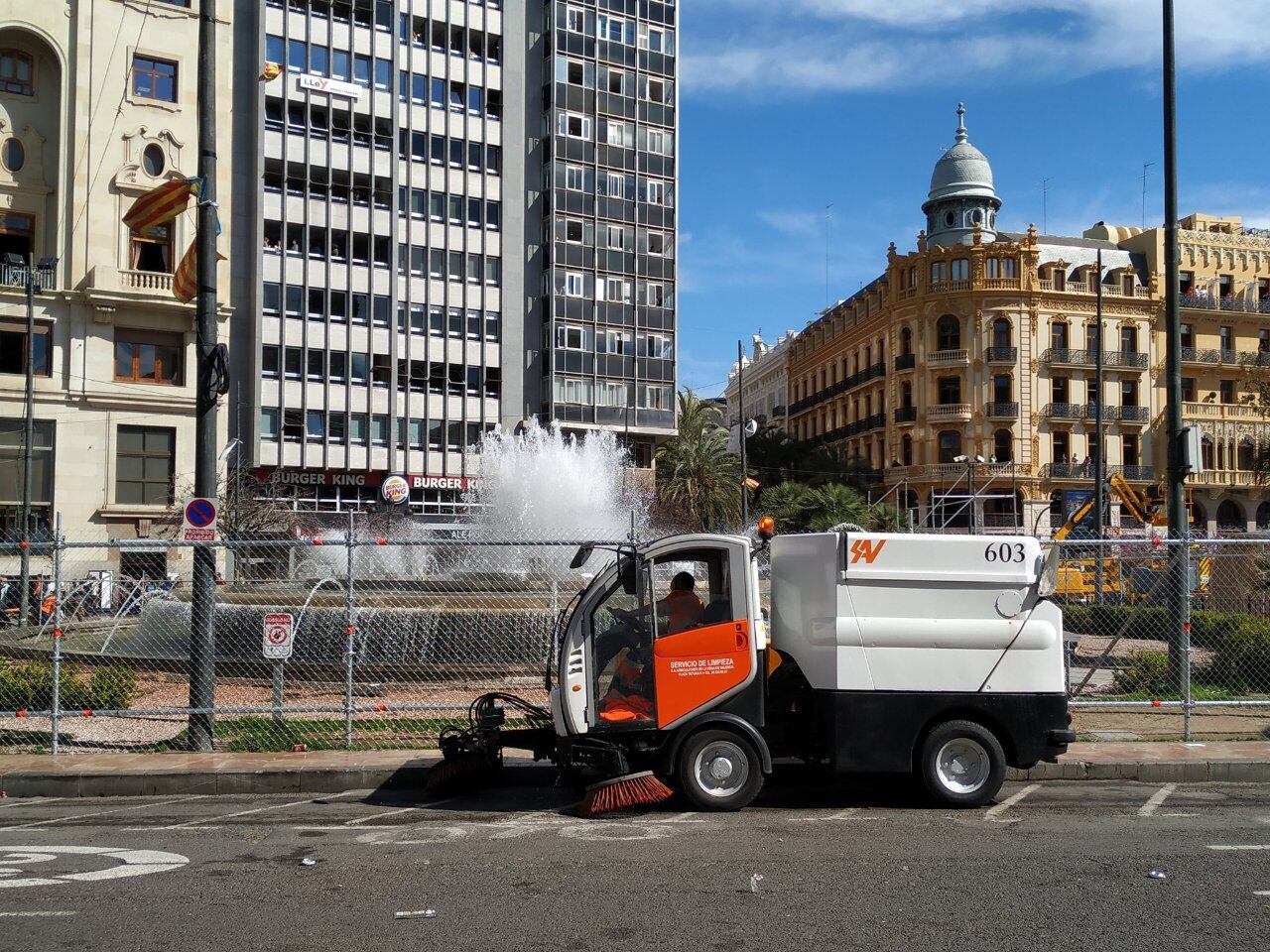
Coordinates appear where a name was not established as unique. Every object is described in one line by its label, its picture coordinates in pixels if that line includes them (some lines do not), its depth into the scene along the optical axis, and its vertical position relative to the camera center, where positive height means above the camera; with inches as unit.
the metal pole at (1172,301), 605.9 +109.0
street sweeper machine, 373.4 -47.6
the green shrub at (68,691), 544.1 -79.3
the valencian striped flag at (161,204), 564.7 +154.2
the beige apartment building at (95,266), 1578.5 +336.4
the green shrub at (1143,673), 635.5 -83.3
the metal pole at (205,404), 477.1 +46.2
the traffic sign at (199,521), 474.9 -1.6
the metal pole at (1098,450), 1318.9 +79.6
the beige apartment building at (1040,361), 2472.9 +330.6
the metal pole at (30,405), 1341.0 +134.5
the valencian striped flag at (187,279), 582.2 +116.4
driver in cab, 374.9 -44.8
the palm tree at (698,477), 2274.9 +79.0
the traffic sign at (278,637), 466.0 -46.4
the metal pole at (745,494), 1806.1 +35.8
